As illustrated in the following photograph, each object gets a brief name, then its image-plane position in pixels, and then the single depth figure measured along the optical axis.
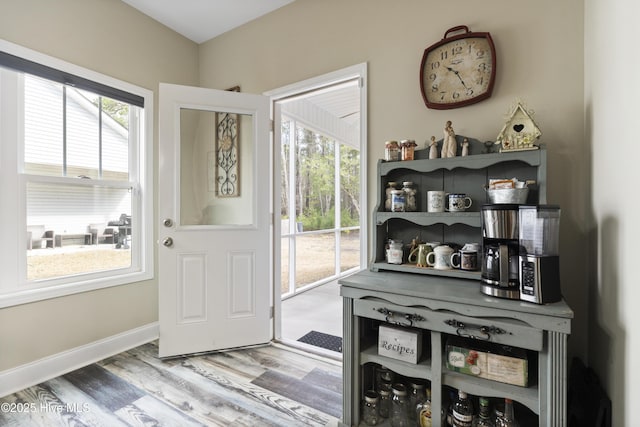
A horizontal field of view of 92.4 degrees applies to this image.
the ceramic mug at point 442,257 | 1.58
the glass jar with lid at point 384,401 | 1.53
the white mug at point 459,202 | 1.61
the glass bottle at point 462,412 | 1.29
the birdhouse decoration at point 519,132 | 1.44
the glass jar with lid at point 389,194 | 1.79
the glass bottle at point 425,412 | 1.39
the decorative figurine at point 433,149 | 1.68
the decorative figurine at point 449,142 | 1.63
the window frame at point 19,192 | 1.86
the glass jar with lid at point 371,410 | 1.48
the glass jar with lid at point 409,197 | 1.75
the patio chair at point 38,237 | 1.99
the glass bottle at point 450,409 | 1.34
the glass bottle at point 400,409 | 1.45
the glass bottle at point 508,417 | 1.25
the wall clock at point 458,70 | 1.68
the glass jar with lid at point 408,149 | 1.74
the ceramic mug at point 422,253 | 1.66
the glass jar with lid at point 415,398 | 1.47
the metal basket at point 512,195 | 1.38
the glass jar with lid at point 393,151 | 1.78
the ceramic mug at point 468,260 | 1.51
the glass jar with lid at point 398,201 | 1.73
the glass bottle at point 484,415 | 1.28
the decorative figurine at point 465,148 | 1.60
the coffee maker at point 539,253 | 1.15
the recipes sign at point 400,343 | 1.37
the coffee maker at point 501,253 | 1.23
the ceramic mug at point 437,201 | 1.64
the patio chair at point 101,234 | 2.35
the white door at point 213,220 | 2.28
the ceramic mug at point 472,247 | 1.55
